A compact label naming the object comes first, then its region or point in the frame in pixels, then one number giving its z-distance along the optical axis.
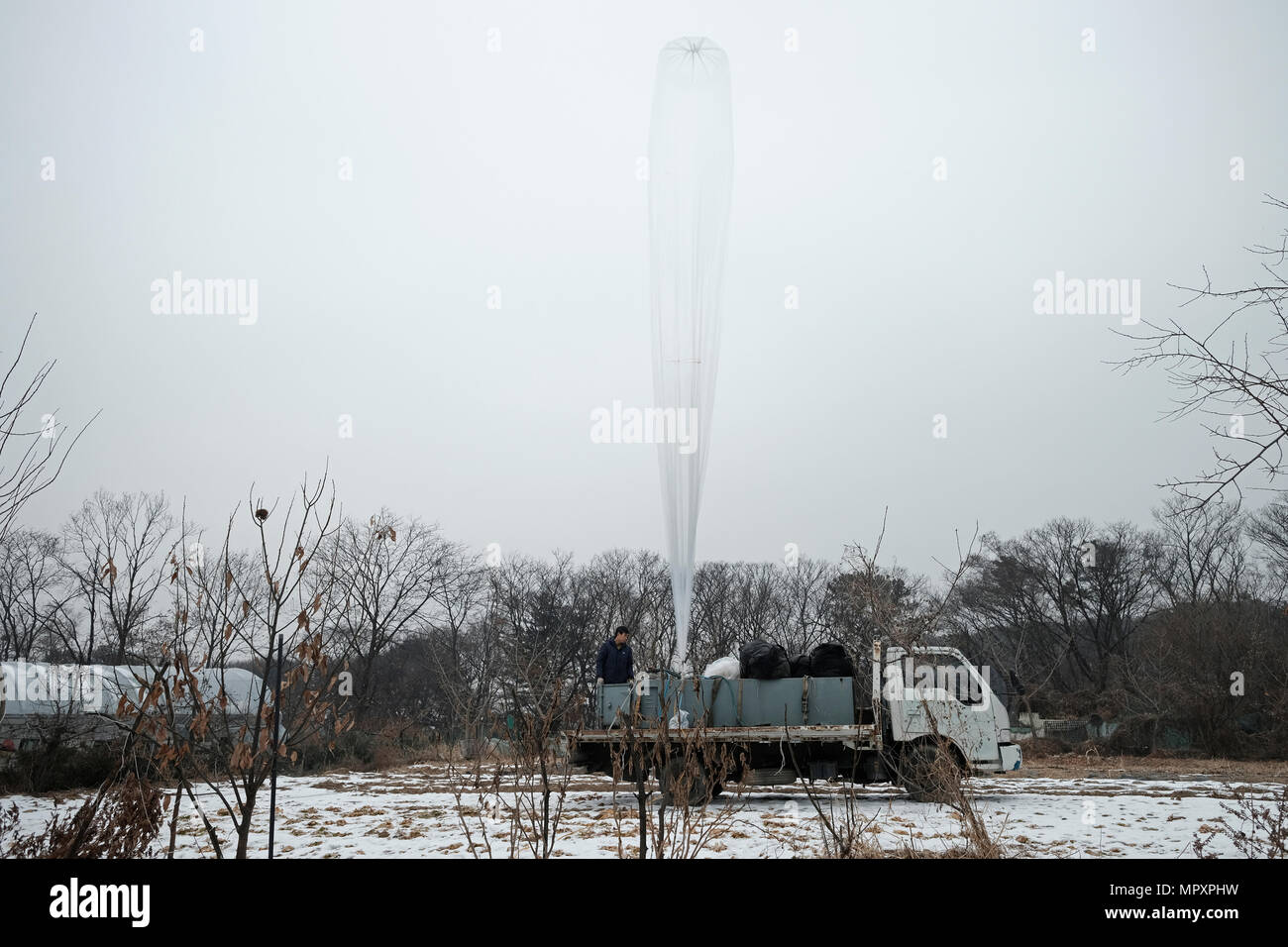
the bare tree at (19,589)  37.72
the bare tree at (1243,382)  5.21
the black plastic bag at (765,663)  13.01
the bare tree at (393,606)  41.50
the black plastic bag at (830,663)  13.04
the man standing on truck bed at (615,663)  13.17
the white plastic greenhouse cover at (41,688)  19.28
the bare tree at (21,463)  4.45
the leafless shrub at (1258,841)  5.77
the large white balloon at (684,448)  11.29
